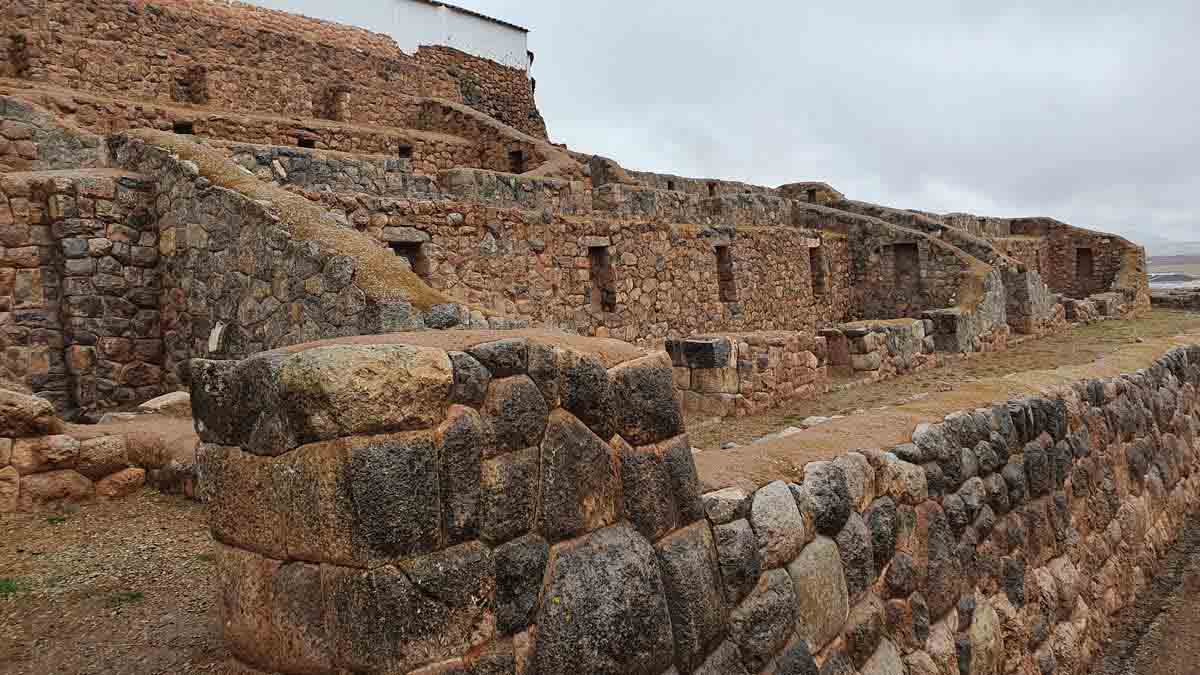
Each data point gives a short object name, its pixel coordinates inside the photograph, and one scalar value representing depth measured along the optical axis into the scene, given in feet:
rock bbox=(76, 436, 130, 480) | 15.74
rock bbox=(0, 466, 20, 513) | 14.61
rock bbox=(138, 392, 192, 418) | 19.99
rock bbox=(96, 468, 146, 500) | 15.87
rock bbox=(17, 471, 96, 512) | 14.86
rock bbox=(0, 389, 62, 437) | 14.83
